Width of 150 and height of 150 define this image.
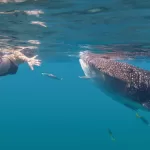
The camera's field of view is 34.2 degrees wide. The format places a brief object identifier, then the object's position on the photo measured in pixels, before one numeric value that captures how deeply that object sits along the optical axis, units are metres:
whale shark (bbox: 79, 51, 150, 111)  5.29
